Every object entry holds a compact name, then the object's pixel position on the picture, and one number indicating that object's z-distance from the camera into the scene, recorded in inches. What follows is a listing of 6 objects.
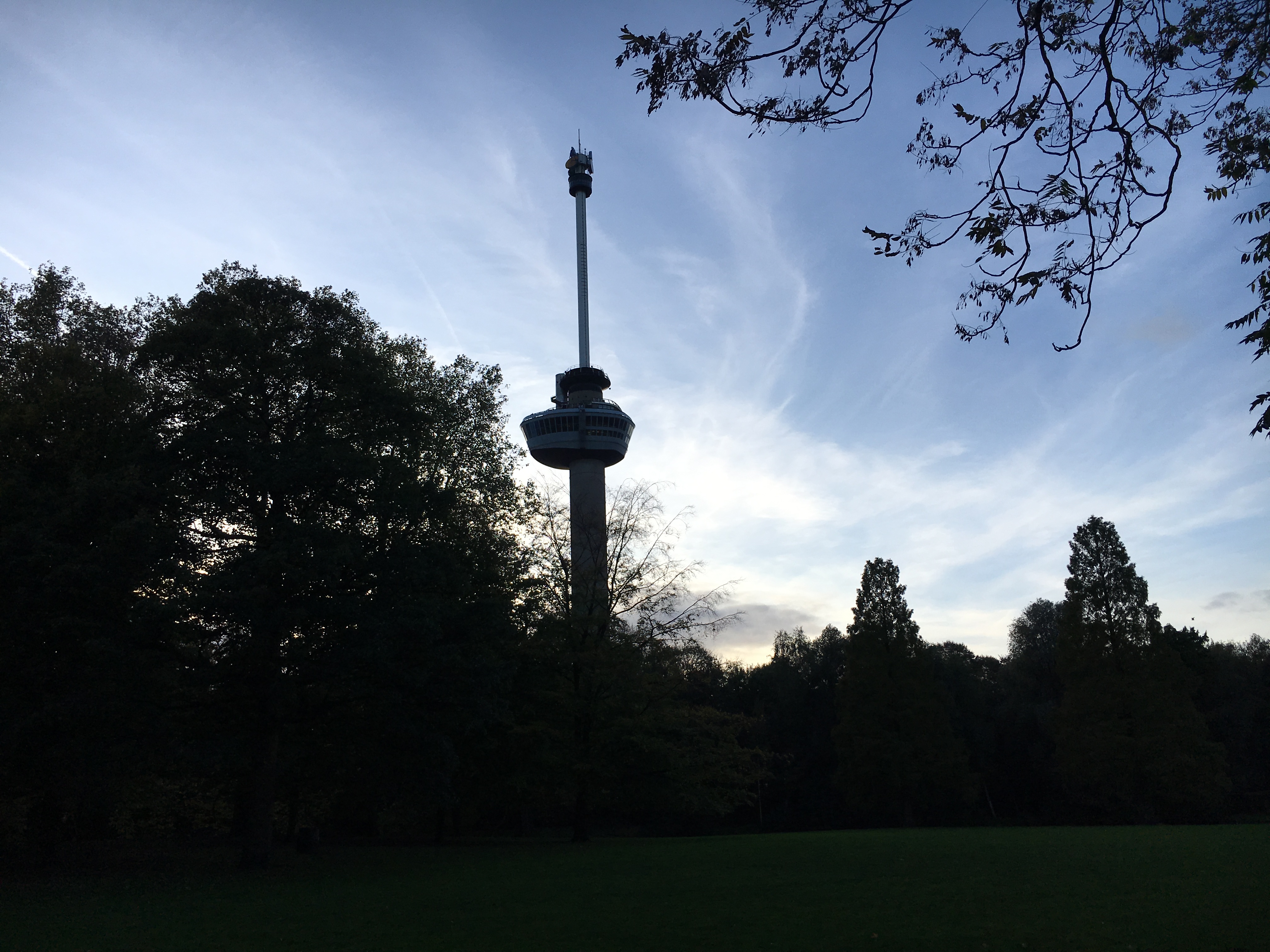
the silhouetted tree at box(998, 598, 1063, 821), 1903.3
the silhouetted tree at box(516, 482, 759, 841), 1080.2
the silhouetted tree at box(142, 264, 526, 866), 749.9
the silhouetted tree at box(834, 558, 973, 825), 1700.3
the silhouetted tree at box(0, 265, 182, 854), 684.1
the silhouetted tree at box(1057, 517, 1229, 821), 1433.3
